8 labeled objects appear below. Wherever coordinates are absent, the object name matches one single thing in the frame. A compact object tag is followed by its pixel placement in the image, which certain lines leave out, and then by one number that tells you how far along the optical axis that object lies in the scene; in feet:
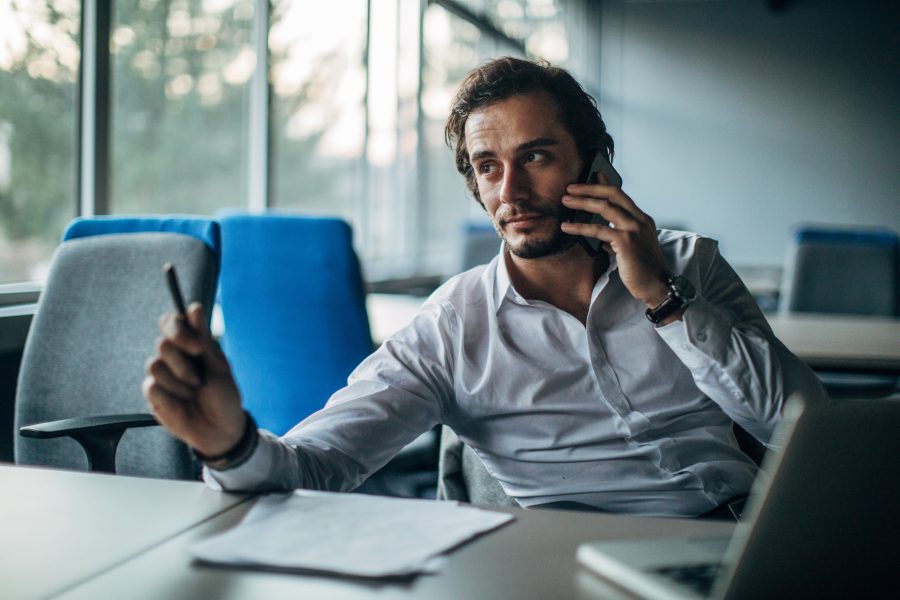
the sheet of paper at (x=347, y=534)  3.06
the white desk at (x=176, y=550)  2.88
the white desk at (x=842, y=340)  8.48
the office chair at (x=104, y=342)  6.55
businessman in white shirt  5.07
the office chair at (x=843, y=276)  13.32
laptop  2.39
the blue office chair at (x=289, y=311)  8.05
